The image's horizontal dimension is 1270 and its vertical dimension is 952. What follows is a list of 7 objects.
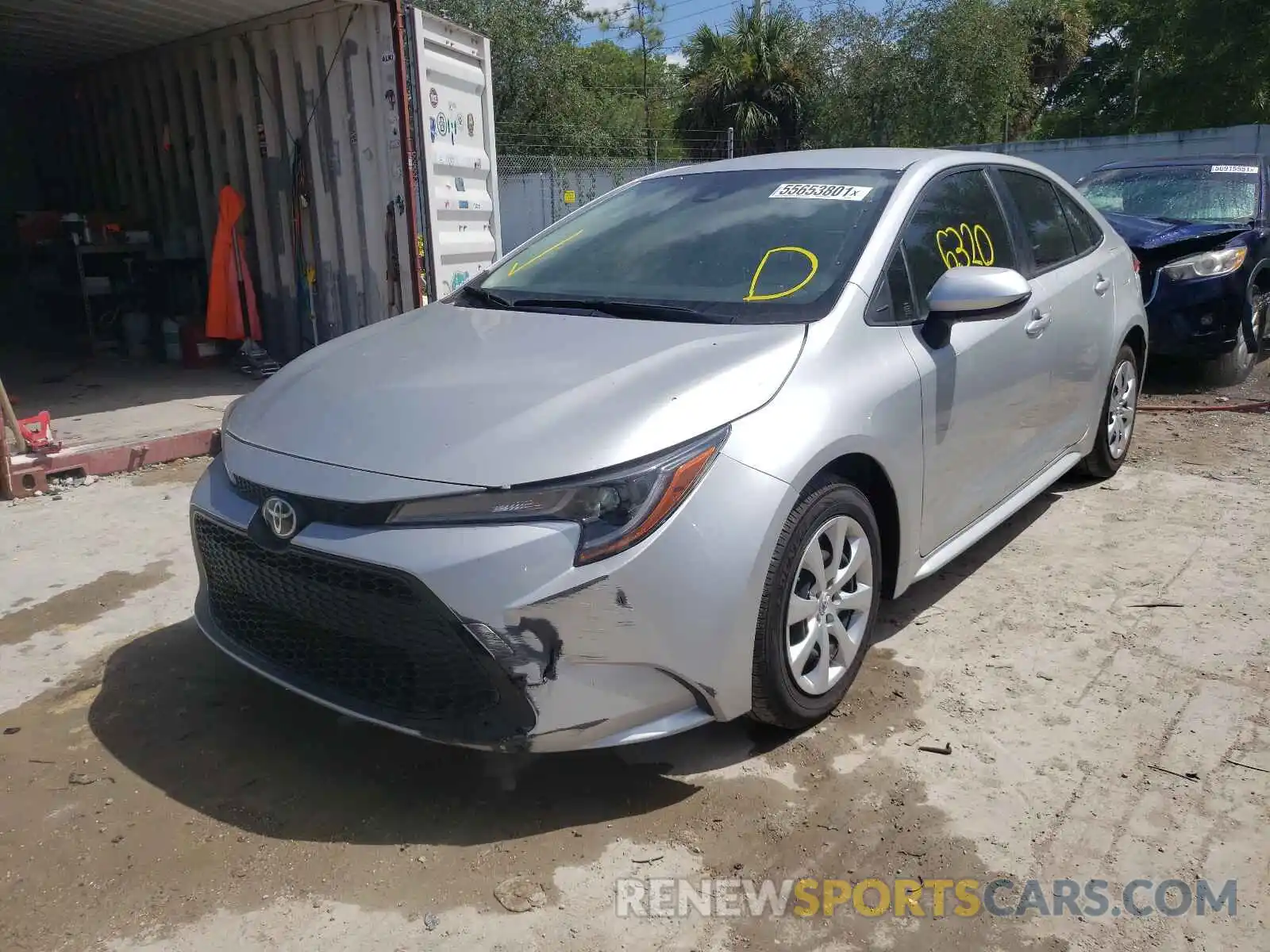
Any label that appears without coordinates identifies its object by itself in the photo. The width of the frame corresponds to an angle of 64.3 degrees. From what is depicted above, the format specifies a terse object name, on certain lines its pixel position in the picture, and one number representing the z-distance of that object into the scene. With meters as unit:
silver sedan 2.32
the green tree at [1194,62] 16.66
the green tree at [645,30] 32.31
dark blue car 6.81
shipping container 7.11
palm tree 25.66
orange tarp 8.41
